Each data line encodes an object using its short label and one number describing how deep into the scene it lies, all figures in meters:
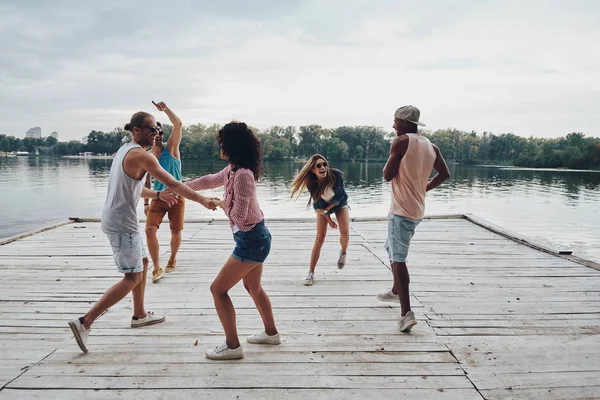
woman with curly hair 2.70
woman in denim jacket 4.68
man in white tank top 2.92
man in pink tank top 3.40
